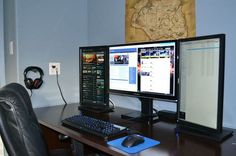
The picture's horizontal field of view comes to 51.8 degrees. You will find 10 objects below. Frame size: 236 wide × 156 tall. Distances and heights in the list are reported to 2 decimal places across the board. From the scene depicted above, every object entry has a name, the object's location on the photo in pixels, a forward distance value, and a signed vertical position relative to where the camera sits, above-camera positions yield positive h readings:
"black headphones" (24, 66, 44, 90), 2.02 -0.15
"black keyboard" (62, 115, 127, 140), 1.23 -0.35
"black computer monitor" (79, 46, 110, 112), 1.88 -0.13
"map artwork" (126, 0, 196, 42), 1.58 +0.31
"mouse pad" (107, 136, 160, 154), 1.05 -0.38
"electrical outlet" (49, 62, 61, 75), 2.19 -0.04
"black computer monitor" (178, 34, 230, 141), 1.17 -0.11
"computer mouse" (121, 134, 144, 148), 1.10 -0.36
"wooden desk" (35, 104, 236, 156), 1.04 -0.38
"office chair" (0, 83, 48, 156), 0.90 -0.24
